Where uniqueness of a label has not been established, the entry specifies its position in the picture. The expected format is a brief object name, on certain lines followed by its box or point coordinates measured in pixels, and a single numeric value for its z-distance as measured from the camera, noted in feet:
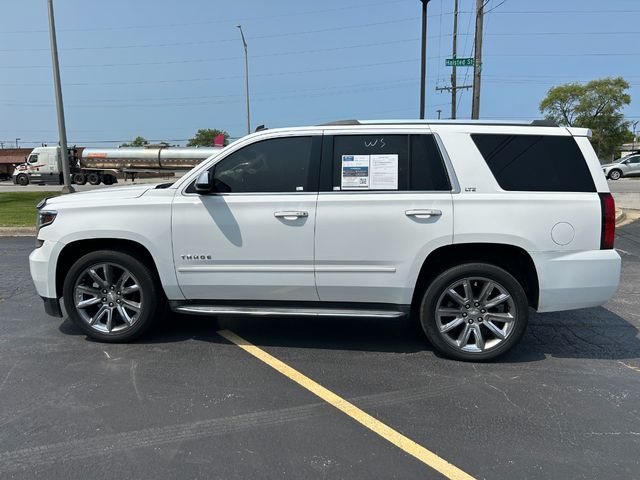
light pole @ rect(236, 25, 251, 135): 114.01
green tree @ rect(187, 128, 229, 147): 293.10
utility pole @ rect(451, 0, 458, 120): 105.05
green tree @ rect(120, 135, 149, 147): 295.03
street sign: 53.01
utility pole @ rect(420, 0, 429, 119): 50.96
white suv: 12.83
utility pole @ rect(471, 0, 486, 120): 54.49
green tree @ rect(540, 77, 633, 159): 188.55
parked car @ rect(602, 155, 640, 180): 113.19
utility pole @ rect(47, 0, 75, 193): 58.90
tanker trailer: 119.01
